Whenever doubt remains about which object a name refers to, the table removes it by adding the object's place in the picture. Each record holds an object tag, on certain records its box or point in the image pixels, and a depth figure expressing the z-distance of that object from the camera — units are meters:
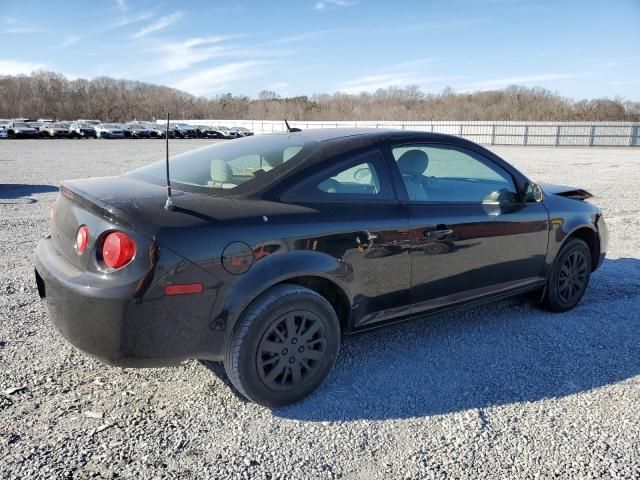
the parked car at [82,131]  44.75
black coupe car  2.55
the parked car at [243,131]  56.00
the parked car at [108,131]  45.38
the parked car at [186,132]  50.41
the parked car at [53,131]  43.69
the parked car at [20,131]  40.91
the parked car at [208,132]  52.16
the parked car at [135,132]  46.94
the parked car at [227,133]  52.81
